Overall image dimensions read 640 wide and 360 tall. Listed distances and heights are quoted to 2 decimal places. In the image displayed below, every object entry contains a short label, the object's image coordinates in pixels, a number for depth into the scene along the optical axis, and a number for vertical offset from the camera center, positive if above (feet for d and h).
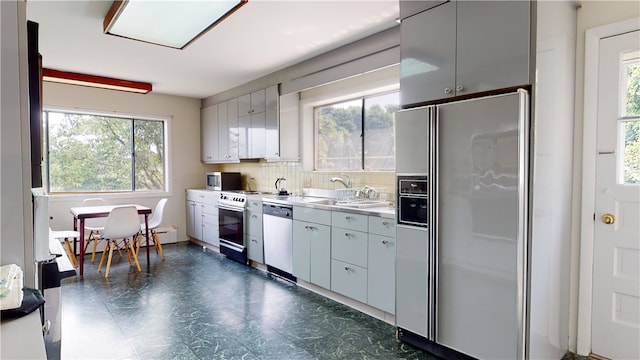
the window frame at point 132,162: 16.38 +0.85
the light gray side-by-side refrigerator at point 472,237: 6.41 -1.28
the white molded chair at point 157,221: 16.17 -2.23
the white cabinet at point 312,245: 10.96 -2.34
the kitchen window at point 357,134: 12.09 +1.40
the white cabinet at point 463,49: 6.39 +2.38
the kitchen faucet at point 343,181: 12.33 -0.33
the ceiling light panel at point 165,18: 8.43 +3.88
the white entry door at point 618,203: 7.14 -0.64
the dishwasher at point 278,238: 12.57 -2.38
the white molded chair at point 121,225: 13.60 -2.06
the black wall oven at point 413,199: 7.70 -0.61
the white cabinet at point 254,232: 14.12 -2.43
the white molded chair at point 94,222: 15.16 -2.38
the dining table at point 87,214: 13.46 -1.62
